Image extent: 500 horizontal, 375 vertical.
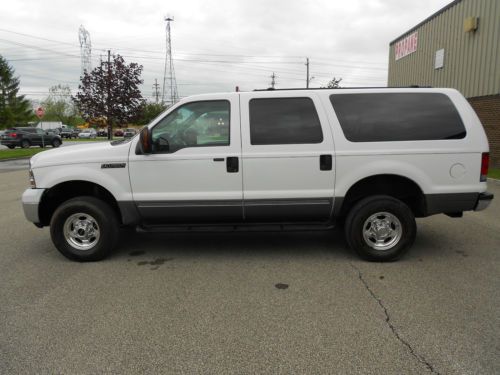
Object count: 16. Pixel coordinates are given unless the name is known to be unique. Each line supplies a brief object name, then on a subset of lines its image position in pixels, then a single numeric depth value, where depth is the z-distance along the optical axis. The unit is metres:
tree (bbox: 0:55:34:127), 54.03
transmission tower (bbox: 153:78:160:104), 95.51
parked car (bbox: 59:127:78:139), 57.02
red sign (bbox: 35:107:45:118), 22.91
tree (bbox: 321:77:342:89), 33.50
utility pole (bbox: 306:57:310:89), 58.79
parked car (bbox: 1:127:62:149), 30.02
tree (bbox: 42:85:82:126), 92.03
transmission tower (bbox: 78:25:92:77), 80.88
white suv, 4.56
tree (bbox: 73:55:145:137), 25.95
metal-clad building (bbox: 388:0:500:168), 13.31
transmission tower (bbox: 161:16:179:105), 55.56
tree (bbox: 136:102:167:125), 63.14
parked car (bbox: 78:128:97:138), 61.01
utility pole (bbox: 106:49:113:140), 25.76
